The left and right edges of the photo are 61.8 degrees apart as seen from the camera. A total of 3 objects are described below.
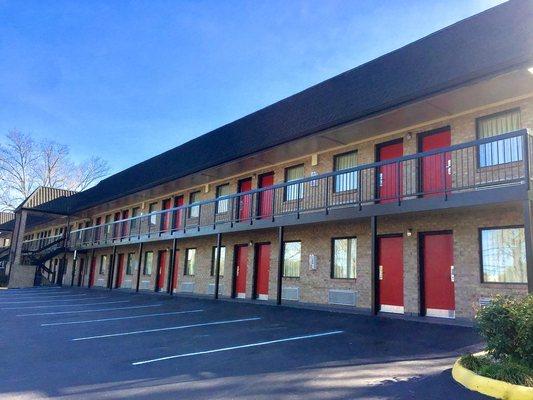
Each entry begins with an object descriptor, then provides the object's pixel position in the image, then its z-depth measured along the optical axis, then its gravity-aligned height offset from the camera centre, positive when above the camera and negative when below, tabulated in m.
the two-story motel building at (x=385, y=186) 10.02 +2.79
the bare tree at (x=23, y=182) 50.44 +9.62
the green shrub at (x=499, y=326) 5.69 -0.49
